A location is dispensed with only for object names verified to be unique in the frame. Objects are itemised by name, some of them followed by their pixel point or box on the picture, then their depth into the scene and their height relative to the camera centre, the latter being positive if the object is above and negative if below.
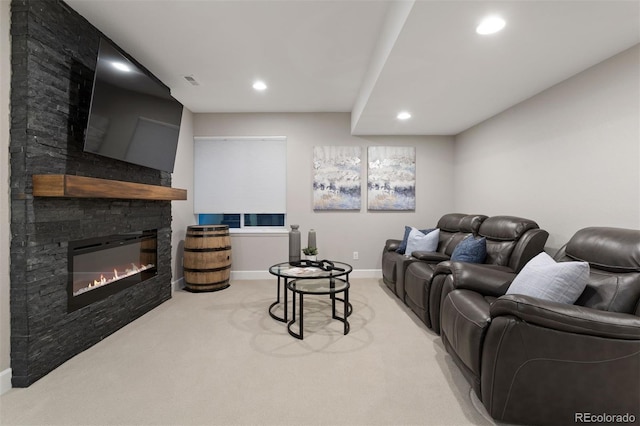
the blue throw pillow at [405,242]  3.83 -0.40
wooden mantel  1.86 +0.18
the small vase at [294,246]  3.22 -0.38
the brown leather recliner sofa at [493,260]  2.48 -0.42
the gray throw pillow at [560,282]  1.60 -0.39
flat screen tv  2.14 +0.84
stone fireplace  1.81 +0.00
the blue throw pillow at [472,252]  2.80 -0.39
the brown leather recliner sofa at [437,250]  3.17 -0.46
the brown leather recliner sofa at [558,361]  1.32 -0.70
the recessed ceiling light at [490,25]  1.68 +1.13
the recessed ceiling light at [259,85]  3.34 +1.50
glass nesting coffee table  2.54 -0.60
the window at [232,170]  4.46 +0.65
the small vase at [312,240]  3.34 -0.32
